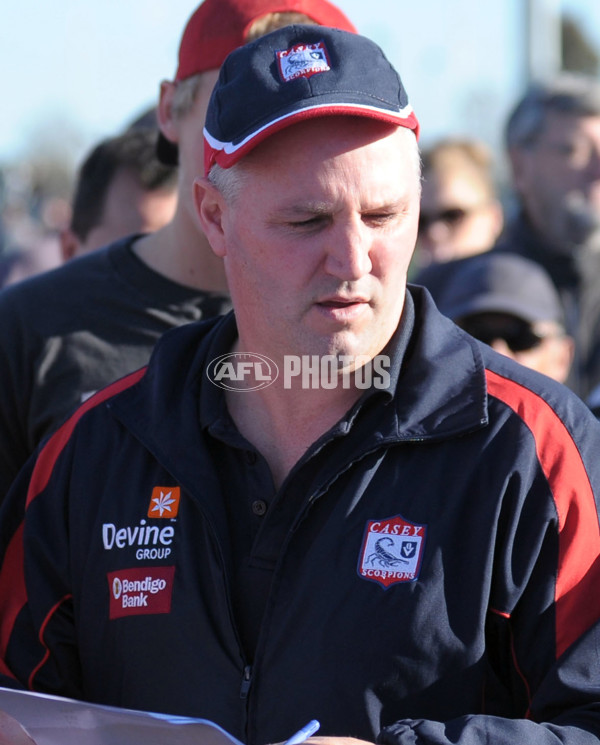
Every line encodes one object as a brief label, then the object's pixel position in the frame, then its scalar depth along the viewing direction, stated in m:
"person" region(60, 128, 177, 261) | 9.16
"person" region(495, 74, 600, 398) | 9.90
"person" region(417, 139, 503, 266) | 13.77
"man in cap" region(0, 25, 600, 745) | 4.24
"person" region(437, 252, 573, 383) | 8.35
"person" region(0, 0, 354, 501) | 6.34
